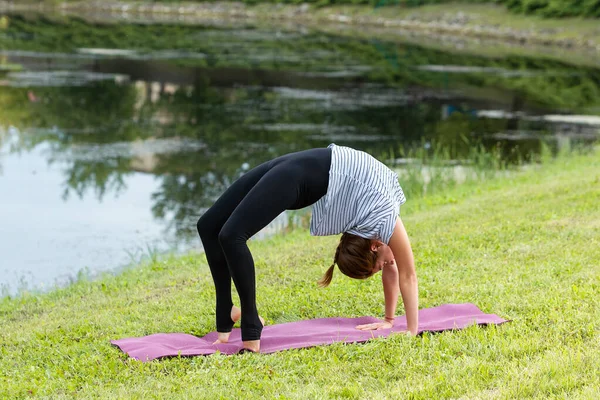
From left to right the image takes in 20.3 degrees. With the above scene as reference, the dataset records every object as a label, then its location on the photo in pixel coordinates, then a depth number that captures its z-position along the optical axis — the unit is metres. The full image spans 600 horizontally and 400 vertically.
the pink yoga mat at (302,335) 10.66
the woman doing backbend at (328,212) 9.96
